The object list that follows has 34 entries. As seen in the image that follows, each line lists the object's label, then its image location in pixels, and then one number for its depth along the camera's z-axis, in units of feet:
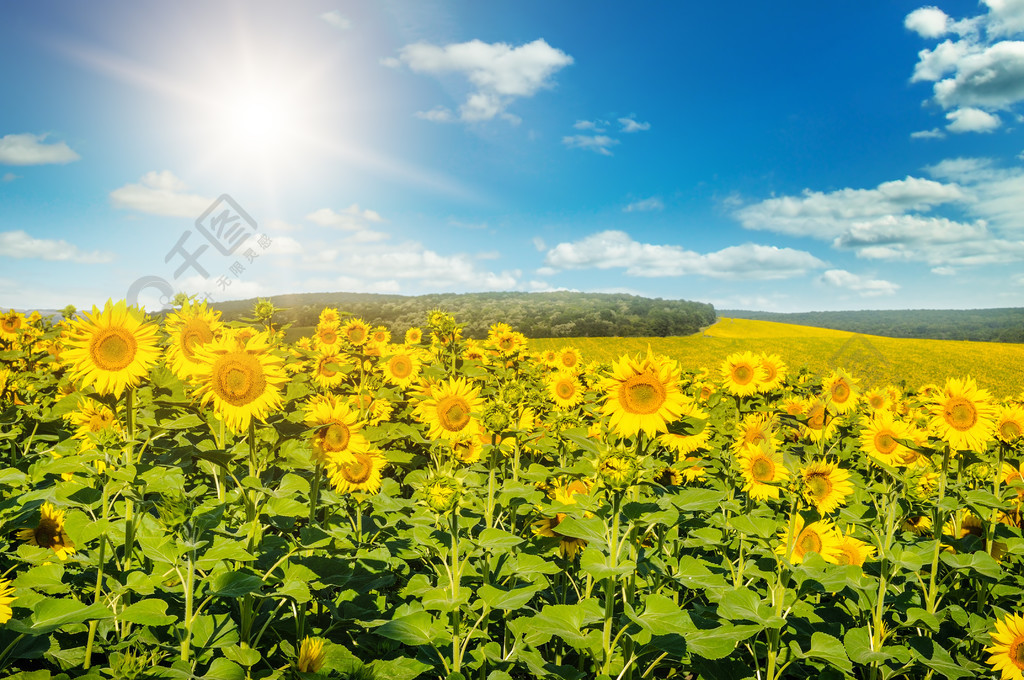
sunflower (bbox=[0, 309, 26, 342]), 27.47
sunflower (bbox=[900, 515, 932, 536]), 19.34
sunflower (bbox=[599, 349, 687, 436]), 11.20
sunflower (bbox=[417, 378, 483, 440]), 15.30
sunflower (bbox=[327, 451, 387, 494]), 14.15
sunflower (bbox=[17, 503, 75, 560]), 12.67
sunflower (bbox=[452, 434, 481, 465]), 15.18
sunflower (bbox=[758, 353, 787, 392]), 25.00
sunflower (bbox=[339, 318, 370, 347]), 24.14
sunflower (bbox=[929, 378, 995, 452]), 16.51
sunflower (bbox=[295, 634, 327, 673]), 9.11
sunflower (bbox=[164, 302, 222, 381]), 12.21
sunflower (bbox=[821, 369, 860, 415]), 25.08
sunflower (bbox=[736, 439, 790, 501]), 16.44
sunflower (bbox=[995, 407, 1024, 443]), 17.74
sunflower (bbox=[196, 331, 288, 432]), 10.62
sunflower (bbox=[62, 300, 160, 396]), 10.68
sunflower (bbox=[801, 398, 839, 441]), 18.45
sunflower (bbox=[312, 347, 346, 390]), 20.37
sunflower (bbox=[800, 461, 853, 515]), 15.88
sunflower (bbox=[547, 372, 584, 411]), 25.64
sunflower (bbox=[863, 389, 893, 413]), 30.50
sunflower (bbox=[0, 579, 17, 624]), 7.86
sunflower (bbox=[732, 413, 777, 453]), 18.33
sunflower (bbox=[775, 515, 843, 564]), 15.02
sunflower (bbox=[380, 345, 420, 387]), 23.91
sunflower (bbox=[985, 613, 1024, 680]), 12.73
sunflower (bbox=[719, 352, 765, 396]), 24.63
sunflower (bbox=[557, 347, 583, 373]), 32.76
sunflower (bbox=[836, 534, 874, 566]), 15.15
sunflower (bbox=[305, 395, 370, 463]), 12.76
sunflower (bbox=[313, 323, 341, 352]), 23.53
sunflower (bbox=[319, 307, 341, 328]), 25.43
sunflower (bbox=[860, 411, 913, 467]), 18.88
